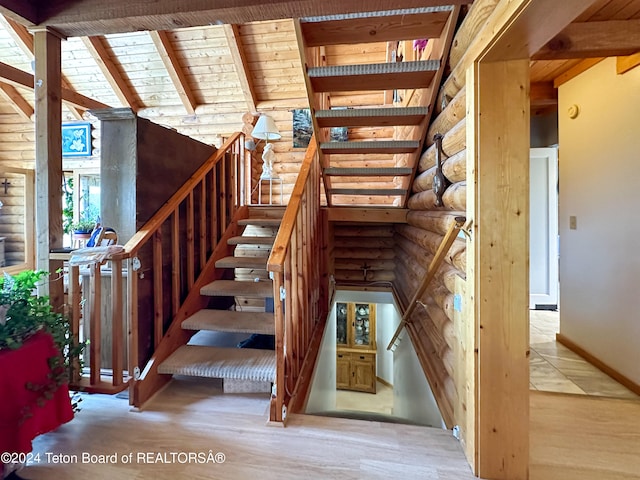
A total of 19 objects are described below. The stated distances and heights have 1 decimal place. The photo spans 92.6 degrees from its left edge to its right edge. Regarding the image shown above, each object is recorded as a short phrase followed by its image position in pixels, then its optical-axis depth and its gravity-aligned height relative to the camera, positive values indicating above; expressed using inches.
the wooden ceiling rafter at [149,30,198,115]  181.2 +108.9
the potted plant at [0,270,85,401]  55.9 -15.9
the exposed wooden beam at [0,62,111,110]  118.7 +65.8
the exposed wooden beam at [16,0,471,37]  61.1 +48.1
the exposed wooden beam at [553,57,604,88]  102.2 +59.6
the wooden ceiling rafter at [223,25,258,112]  176.7 +109.8
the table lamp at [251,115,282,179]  175.4 +61.0
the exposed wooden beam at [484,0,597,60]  41.7 +31.7
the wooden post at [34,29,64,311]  71.6 +21.5
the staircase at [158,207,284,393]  79.4 -32.2
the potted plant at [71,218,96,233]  104.0 +3.7
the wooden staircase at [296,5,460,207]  74.4 +44.5
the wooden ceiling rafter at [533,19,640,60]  64.8 +42.8
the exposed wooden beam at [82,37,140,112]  186.7 +109.9
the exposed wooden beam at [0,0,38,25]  63.3 +49.5
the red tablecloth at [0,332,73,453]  52.4 -28.5
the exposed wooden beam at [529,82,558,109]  125.5 +60.1
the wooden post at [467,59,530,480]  55.1 -4.5
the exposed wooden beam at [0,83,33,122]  211.2 +99.4
